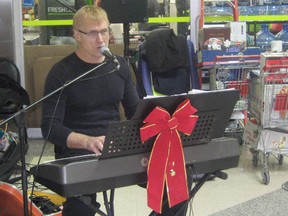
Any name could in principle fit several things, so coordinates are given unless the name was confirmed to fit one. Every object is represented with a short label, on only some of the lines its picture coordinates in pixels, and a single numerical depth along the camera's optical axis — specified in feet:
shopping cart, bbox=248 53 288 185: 12.62
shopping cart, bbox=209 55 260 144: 13.56
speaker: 14.51
